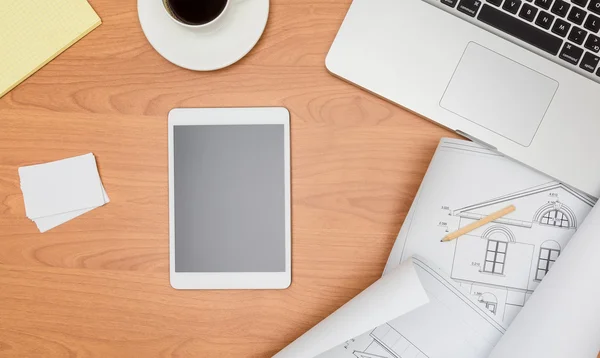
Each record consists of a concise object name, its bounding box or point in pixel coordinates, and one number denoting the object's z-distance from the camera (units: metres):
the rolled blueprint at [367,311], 0.63
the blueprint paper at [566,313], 0.64
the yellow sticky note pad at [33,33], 0.71
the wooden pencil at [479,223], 0.69
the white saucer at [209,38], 0.69
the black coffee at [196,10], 0.67
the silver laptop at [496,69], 0.68
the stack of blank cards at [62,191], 0.71
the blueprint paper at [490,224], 0.69
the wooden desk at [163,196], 0.71
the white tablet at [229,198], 0.71
